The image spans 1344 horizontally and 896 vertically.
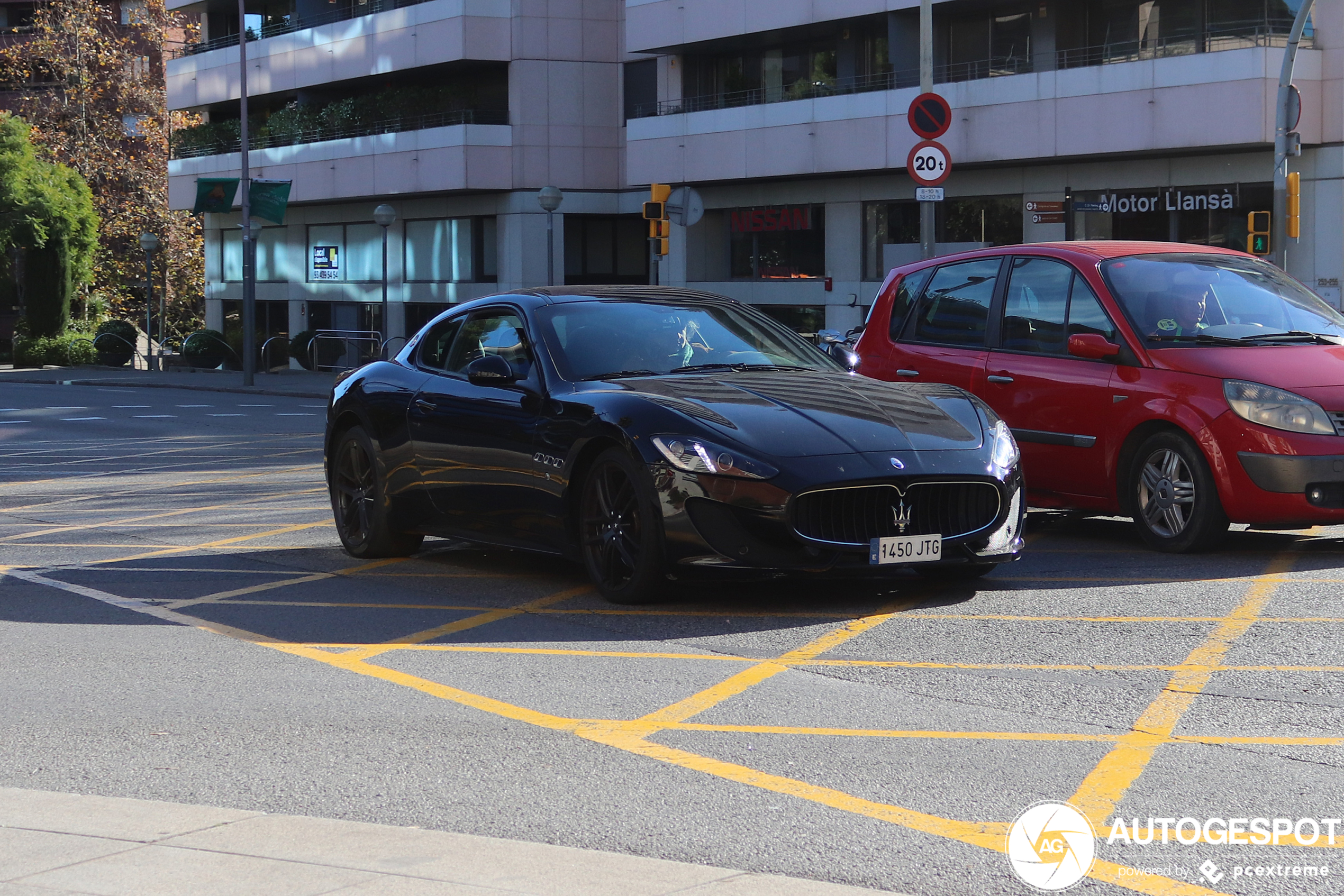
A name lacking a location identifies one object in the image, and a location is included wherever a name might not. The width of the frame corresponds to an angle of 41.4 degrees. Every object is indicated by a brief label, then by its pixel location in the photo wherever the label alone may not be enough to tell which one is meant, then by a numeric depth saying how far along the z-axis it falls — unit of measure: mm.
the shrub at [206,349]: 46188
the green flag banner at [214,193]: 40625
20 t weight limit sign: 18953
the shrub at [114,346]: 48781
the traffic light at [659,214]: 25266
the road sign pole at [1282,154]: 22500
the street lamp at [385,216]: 38594
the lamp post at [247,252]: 37312
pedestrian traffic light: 23672
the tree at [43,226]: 52906
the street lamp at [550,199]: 32438
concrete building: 30703
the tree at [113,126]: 63500
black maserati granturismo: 7488
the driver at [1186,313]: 9625
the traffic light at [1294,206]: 23156
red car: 8938
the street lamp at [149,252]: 44656
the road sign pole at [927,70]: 19969
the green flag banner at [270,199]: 40469
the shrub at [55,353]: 50656
